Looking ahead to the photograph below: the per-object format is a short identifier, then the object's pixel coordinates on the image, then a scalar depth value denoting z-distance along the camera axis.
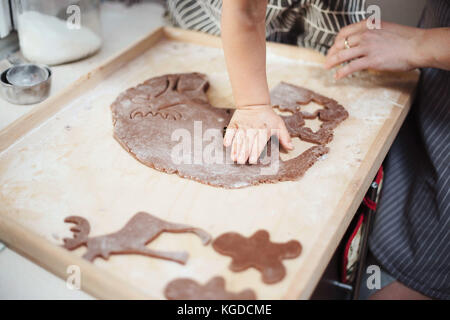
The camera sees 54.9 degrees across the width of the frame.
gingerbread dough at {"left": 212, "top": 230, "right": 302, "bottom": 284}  0.59
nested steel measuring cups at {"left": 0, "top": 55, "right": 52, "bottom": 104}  0.89
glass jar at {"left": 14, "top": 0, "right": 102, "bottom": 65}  1.00
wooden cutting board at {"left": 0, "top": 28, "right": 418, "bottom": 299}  0.59
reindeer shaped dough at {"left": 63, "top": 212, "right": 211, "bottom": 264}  0.61
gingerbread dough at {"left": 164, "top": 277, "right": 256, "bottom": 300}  0.56
